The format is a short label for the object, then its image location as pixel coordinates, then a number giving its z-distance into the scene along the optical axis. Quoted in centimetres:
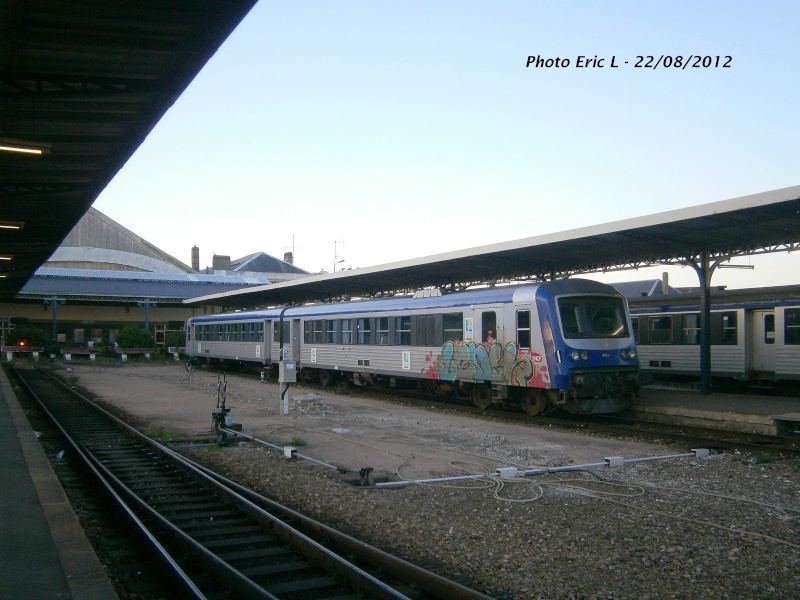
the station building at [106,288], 4688
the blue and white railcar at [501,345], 1395
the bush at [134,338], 4459
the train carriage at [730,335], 1856
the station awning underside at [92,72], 691
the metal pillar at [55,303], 4420
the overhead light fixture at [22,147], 940
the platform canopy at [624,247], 1316
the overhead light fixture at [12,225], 1684
